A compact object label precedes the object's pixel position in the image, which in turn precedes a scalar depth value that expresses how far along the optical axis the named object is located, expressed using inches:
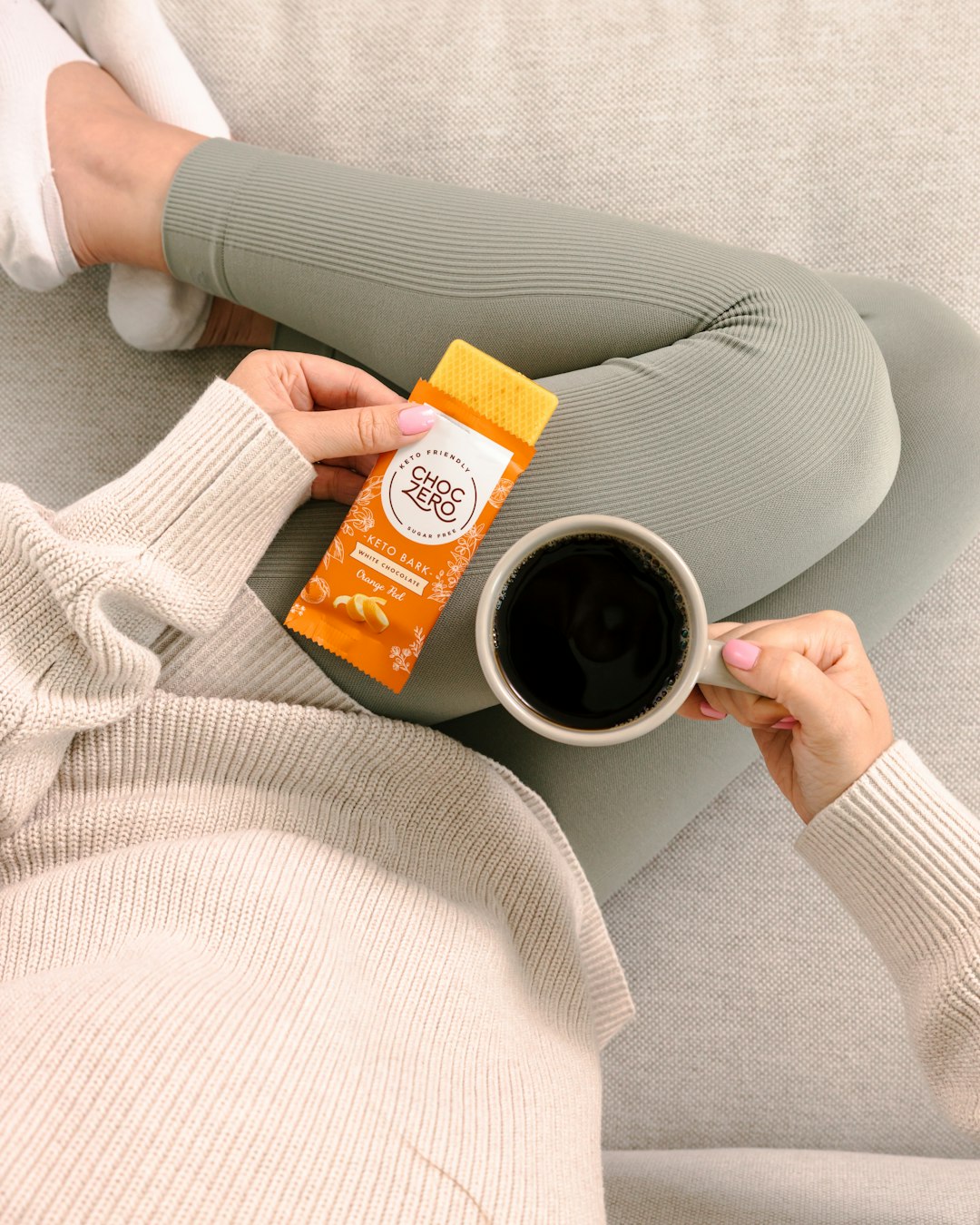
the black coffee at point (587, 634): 21.3
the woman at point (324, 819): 16.1
